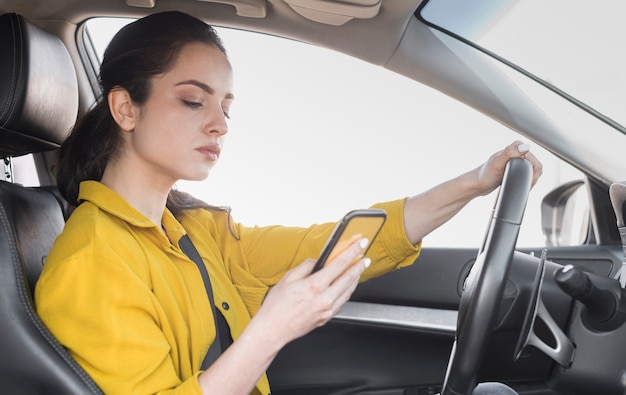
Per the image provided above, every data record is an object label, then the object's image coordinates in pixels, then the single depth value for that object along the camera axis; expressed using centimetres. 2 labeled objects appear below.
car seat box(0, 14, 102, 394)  94
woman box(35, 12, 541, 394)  91
